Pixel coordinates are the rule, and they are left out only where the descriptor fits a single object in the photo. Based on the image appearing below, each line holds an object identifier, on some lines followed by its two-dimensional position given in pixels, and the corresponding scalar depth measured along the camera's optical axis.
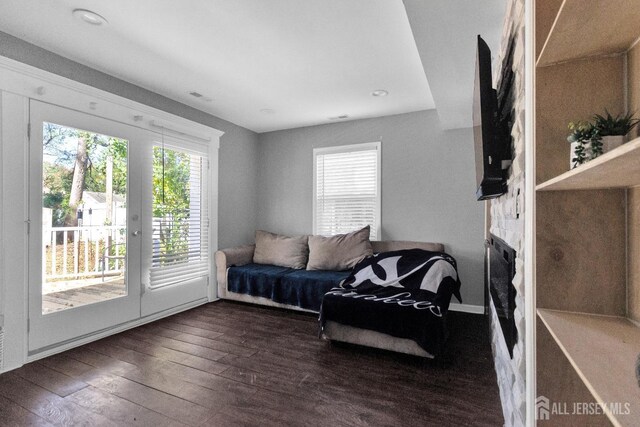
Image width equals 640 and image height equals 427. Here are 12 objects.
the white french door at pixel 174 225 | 3.35
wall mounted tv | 1.42
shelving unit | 0.77
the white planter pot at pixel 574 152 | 0.73
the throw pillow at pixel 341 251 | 3.90
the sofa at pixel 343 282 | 2.41
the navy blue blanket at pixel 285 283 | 3.48
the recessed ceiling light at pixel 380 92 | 3.32
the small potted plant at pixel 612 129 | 0.71
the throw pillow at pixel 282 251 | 4.23
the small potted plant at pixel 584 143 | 0.71
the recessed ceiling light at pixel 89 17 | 2.03
